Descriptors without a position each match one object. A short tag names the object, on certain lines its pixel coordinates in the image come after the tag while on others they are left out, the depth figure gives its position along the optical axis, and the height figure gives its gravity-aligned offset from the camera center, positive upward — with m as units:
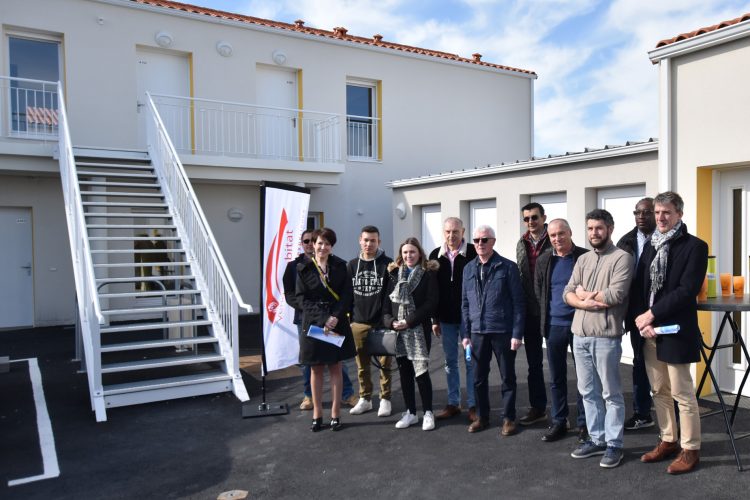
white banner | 5.75 -0.19
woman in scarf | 4.86 -0.57
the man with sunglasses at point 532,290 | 4.75 -0.39
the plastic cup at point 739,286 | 4.26 -0.34
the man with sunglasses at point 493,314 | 4.56 -0.56
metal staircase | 6.02 -0.49
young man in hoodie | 5.09 -0.39
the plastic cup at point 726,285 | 4.28 -0.34
